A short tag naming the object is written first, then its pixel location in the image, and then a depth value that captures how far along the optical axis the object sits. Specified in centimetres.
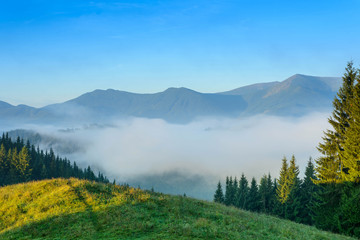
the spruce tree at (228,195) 9282
